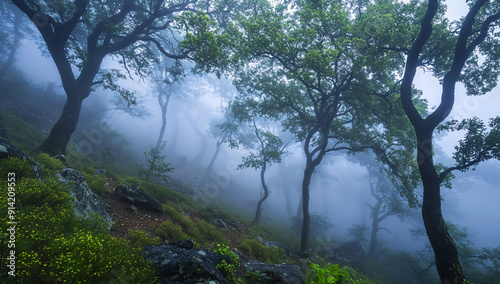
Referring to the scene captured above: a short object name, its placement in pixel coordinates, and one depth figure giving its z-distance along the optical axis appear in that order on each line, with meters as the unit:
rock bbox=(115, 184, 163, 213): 7.72
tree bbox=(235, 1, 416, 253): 9.93
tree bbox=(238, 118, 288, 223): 18.59
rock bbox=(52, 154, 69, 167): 8.84
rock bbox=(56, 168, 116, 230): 4.93
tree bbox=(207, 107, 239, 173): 38.22
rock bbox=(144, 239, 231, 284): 3.55
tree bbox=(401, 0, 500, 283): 6.40
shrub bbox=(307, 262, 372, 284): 2.74
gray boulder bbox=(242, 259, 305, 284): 4.77
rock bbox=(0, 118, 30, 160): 5.16
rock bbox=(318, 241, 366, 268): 15.34
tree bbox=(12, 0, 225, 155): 9.68
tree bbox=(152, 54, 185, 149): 35.00
